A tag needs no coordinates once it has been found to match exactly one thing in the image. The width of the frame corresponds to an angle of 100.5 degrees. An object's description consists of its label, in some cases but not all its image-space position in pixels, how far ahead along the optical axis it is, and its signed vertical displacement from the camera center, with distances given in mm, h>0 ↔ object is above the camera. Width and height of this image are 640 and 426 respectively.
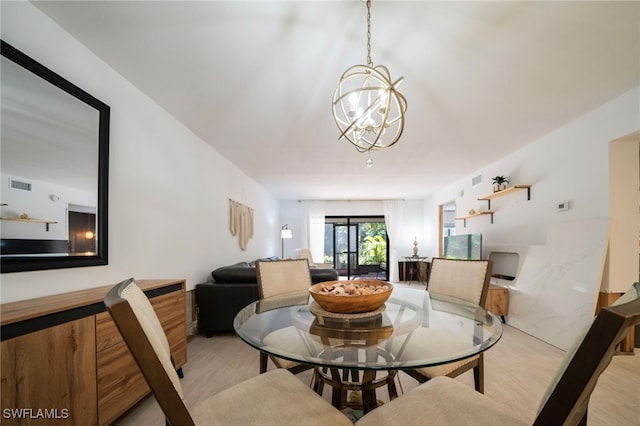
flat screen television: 4254 -554
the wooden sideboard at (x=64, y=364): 1102 -702
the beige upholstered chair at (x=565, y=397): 539 -417
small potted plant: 3957 +483
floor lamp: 7098 -460
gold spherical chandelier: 1375 +655
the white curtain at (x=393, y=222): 7773 -202
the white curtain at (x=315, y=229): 7957 -395
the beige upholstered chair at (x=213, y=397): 674 -742
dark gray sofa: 3033 -939
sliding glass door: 8227 -919
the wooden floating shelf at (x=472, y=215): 4352 -8
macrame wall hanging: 4400 -88
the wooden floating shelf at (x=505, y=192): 3545 +318
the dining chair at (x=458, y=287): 1418 -548
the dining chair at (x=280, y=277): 2094 -516
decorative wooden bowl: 1334 -430
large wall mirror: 1352 +287
